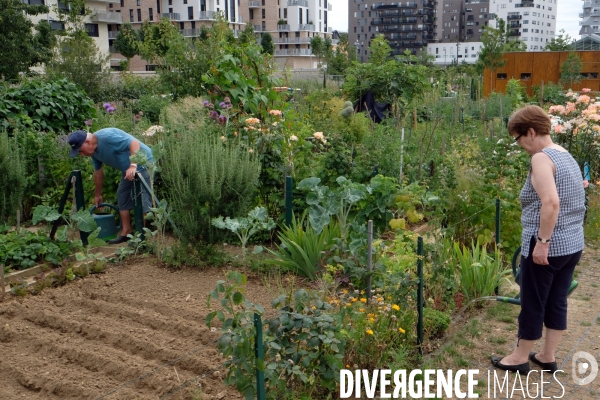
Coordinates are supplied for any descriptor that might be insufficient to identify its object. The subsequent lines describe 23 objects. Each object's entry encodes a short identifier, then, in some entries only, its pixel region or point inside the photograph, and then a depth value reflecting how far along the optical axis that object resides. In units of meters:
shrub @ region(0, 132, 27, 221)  7.15
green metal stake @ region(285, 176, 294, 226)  6.05
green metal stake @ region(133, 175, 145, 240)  6.58
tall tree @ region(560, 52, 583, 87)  27.03
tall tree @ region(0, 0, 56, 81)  25.19
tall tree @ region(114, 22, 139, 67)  53.67
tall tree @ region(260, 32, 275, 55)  68.18
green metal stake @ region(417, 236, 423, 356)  4.26
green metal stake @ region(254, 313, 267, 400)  3.04
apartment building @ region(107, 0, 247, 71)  76.00
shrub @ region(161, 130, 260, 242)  5.91
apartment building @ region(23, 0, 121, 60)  58.92
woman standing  3.81
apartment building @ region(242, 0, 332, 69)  88.56
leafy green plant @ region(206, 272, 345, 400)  3.17
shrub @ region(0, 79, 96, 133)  9.55
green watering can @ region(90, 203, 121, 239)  6.84
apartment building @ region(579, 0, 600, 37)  109.69
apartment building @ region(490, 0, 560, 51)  135.62
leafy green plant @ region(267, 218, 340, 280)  5.48
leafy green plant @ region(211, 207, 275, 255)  5.63
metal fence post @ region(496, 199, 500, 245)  5.88
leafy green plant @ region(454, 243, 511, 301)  5.32
